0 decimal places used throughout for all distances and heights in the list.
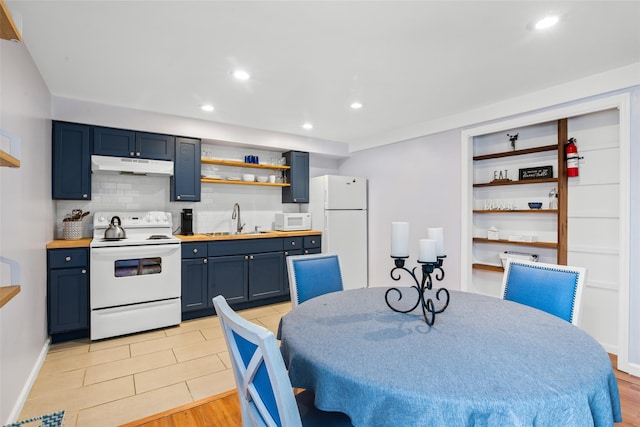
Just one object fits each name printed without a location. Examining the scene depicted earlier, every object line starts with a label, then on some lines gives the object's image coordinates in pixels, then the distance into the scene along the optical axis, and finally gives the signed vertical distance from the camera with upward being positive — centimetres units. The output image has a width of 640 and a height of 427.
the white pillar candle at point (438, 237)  163 -12
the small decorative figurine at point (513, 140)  357 +82
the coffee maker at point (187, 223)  402 -12
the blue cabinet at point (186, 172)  388 +50
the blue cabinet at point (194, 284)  363 -80
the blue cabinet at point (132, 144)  343 +76
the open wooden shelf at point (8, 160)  105 +18
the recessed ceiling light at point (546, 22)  194 +116
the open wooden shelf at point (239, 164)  417 +67
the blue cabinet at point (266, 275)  411 -79
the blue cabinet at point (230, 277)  381 -76
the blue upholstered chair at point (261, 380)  89 -50
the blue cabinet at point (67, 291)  296 -72
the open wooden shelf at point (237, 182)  415 +42
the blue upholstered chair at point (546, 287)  185 -44
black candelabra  152 -37
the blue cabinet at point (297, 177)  481 +54
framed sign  328 +43
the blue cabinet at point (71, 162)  322 +52
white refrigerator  470 -7
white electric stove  311 -67
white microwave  461 -10
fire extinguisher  305 +53
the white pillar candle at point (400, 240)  162 -13
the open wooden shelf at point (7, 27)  108 +67
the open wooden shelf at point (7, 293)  109 -28
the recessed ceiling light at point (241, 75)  267 +116
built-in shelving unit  314 +18
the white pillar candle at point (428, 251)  157 -18
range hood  339 +51
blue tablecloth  93 -51
